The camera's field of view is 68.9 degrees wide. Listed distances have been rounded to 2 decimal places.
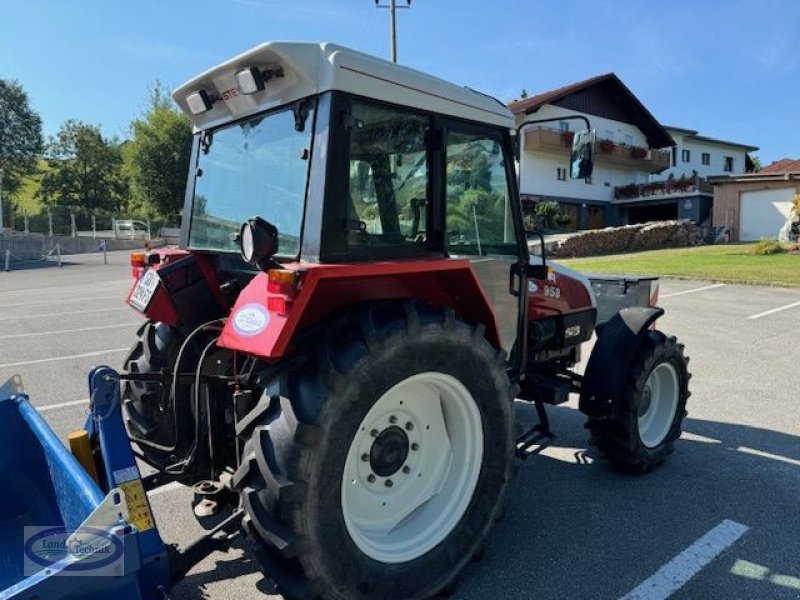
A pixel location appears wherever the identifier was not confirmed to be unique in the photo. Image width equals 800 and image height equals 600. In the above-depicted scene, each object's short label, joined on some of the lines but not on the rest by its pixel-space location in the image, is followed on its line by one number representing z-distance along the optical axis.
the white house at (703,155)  42.91
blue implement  1.66
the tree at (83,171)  46.34
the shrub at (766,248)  22.02
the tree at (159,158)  36.06
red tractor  2.24
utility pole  21.94
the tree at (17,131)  40.09
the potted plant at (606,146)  34.81
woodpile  24.70
